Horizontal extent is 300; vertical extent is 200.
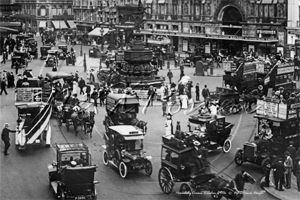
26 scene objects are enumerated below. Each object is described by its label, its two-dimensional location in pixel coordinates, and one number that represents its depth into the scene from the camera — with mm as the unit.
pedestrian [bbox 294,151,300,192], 19062
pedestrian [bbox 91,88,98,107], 34562
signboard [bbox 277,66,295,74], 35375
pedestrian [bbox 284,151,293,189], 19250
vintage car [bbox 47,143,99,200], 17625
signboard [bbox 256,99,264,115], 24248
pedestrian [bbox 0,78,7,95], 39531
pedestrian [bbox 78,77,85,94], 39641
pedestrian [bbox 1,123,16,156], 23734
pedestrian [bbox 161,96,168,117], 32441
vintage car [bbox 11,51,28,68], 53266
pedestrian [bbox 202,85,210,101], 35031
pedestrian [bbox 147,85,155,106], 36184
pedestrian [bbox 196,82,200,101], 36594
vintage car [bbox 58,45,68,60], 62997
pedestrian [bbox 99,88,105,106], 35766
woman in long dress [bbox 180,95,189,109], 34312
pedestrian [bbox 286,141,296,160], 20516
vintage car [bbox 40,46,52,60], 63031
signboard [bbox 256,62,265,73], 36969
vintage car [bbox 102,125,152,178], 20573
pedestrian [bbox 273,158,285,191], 18797
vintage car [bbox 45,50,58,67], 55403
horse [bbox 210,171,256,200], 16781
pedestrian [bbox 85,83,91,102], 36938
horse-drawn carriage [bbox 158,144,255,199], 16891
